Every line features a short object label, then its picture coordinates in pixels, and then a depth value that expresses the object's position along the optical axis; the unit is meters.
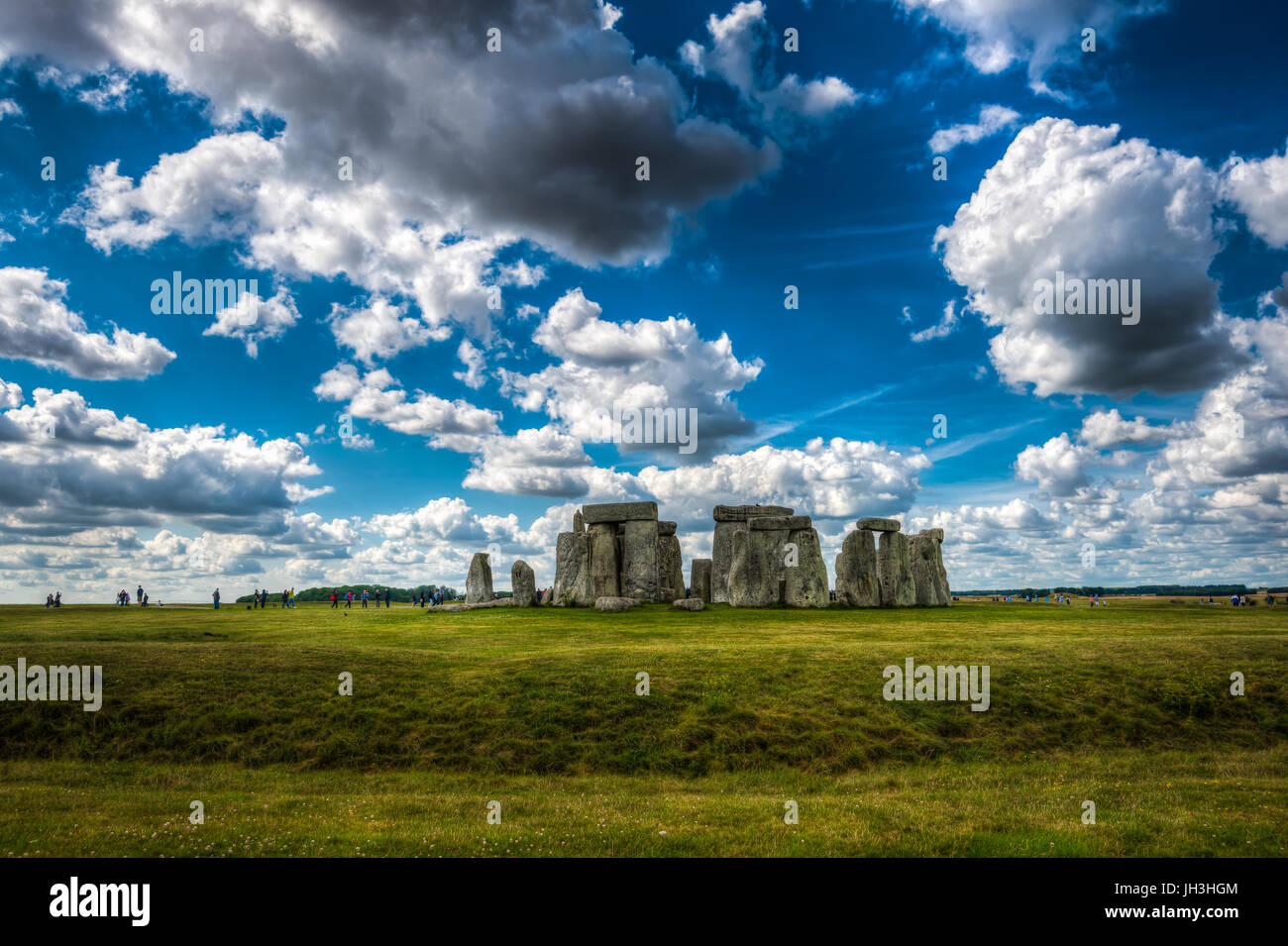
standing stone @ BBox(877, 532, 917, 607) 37.66
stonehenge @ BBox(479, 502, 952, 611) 35.56
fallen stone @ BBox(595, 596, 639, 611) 32.78
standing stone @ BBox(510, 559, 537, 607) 35.34
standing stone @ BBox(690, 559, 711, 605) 41.75
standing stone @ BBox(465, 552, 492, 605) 37.41
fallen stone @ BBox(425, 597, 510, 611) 35.62
